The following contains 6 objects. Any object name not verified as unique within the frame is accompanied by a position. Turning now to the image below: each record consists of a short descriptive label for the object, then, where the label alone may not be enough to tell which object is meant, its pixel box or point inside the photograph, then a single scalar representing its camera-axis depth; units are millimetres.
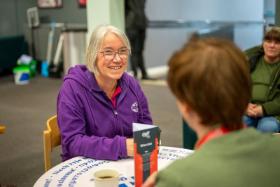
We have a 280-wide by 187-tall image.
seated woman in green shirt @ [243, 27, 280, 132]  3229
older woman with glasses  2018
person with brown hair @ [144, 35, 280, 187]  979
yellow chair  2133
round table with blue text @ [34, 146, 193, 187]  1677
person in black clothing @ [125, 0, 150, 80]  6402
